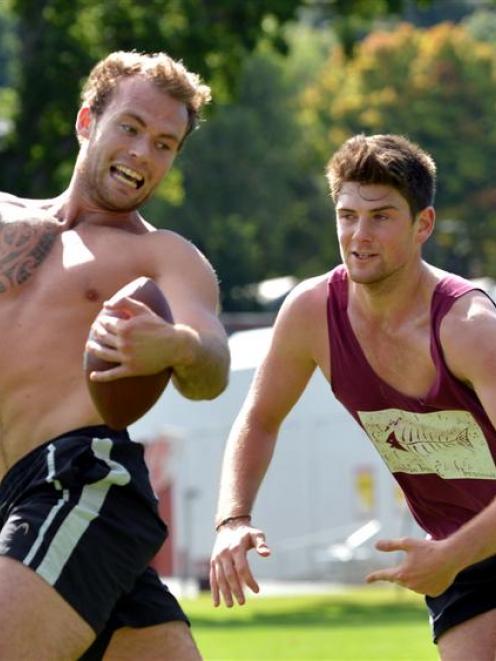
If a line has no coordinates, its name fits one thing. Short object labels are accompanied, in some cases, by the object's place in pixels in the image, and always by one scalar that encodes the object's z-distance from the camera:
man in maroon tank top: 6.06
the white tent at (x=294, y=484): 28.59
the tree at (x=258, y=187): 69.88
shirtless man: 5.61
